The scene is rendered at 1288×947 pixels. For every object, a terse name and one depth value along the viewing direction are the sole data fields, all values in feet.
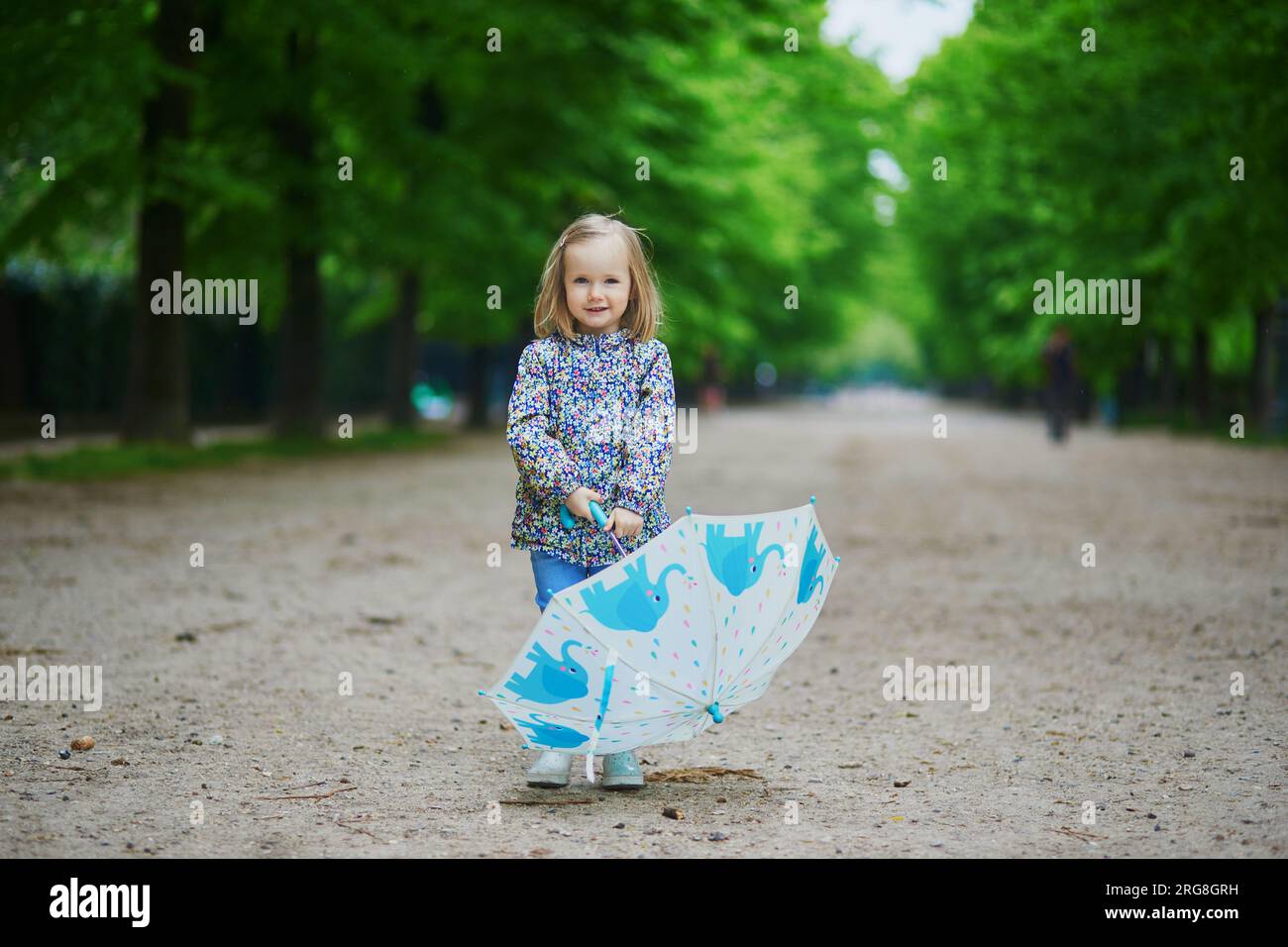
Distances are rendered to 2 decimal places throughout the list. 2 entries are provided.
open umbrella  14.12
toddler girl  15.47
